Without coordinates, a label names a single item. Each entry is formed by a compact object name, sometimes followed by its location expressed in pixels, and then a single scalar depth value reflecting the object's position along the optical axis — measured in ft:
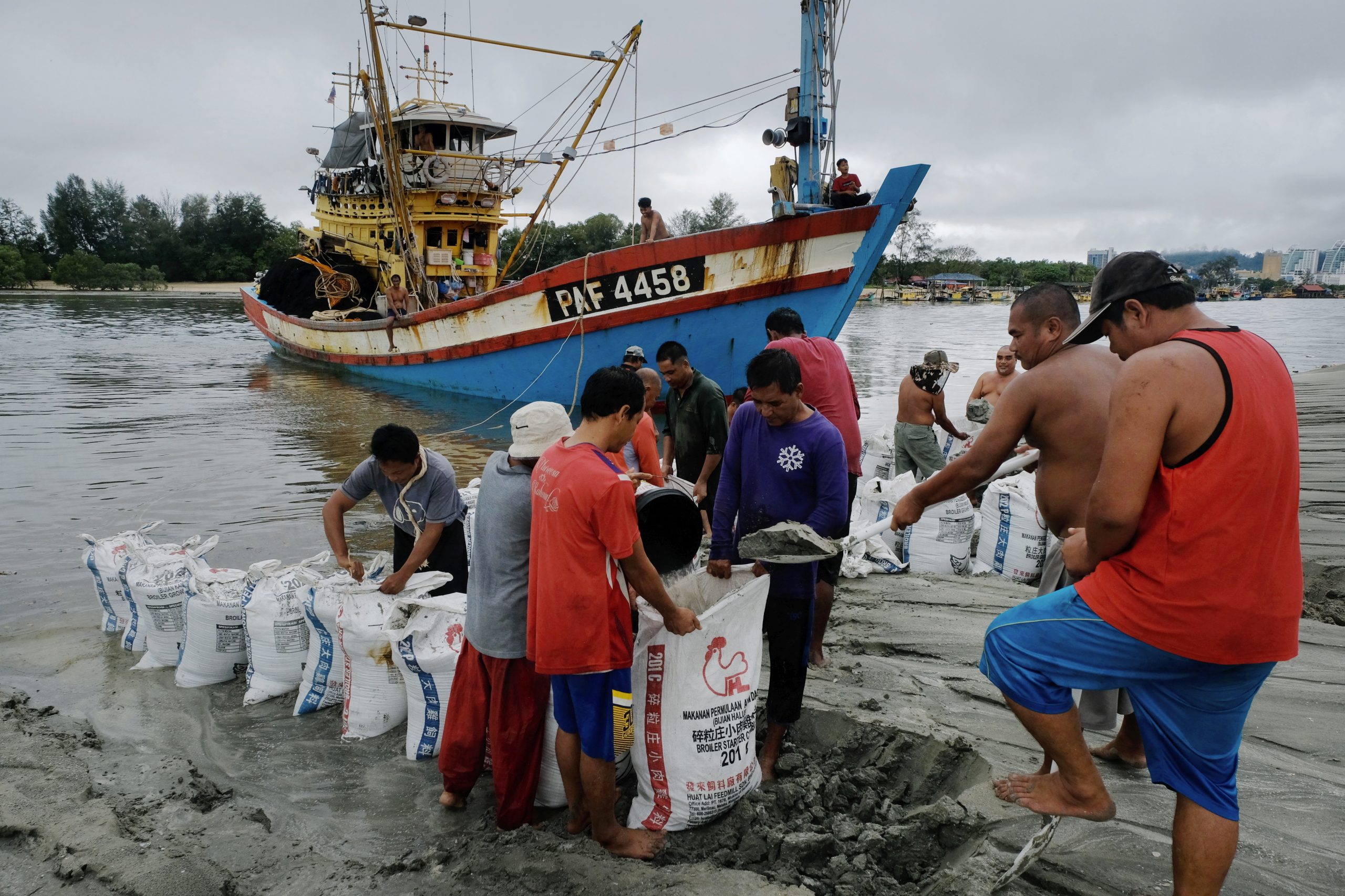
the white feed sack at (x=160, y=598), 12.35
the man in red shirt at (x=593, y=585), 7.09
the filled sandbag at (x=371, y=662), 10.04
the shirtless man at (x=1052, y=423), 7.53
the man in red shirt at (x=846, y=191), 30.68
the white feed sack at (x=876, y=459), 21.06
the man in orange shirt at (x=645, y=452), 13.10
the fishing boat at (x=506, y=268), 31.07
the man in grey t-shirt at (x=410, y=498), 10.67
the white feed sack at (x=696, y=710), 7.85
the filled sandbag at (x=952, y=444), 20.82
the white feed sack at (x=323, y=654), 10.56
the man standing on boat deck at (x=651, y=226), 34.76
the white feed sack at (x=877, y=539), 15.70
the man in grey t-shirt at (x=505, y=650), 8.10
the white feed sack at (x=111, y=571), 13.52
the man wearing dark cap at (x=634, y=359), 17.67
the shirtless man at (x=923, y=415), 18.66
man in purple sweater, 9.05
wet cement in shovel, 8.29
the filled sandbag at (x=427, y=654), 9.48
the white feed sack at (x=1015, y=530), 14.84
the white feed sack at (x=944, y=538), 15.34
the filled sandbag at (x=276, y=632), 11.31
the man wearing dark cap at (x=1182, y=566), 5.17
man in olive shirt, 15.31
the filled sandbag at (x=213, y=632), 11.85
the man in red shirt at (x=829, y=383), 14.26
